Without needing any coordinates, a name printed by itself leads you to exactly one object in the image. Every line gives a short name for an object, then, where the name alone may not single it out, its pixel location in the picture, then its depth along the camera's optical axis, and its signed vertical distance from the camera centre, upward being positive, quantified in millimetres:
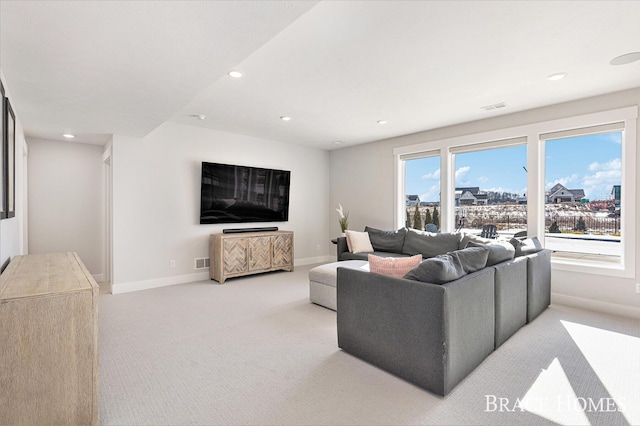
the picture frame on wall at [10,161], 2436 +425
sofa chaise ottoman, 3740 -869
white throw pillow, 5275 -501
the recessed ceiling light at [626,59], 2686 +1322
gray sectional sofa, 2035 -771
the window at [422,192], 5406 +360
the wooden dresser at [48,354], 1526 -705
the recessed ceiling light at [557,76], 3074 +1323
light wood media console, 5023 -677
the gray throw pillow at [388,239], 5270 -459
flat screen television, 5230 +326
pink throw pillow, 2455 -414
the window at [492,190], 4477 +326
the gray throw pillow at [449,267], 2121 -386
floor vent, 5231 -822
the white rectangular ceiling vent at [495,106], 3984 +1345
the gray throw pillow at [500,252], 2805 -373
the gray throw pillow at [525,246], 3439 -384
